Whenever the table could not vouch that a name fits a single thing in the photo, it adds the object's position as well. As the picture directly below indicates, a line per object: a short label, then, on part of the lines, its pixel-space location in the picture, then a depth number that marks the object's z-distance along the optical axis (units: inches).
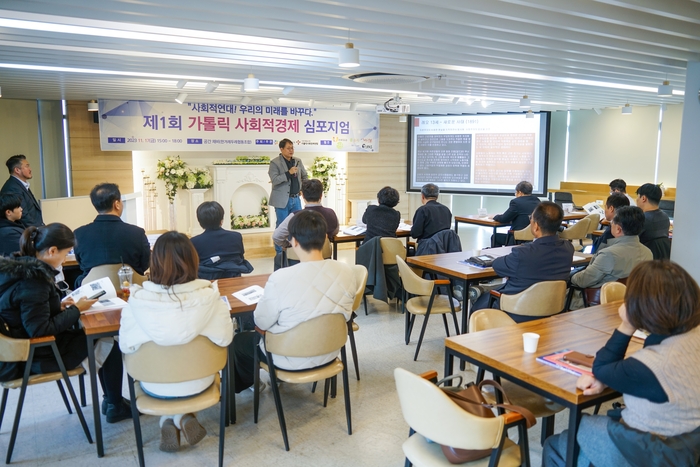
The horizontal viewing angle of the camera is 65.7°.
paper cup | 93.5
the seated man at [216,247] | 159.0
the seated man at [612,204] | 202.4
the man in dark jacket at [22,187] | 208.7
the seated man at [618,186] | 285.3
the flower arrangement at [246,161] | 369.1
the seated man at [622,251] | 160.4
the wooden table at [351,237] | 231.8
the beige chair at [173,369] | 98.8
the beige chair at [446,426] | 73.0
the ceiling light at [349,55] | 159.6
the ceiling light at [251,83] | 212.2
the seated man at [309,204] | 203.2
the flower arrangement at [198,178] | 351.9
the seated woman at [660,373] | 71.4
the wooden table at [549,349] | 81.1
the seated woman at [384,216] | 217.5
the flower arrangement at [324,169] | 394.9
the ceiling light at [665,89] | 239.0
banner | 319.6
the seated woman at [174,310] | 97.2
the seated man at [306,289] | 110.4
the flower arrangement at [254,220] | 379.6
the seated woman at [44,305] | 107.5
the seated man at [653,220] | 204.4
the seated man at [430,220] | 223.5
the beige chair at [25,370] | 106.4
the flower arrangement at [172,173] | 348.2
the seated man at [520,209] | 279.4
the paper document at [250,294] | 126.6
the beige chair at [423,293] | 166.6
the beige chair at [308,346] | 110.0
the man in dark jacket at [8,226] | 167.6
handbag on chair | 79.1
